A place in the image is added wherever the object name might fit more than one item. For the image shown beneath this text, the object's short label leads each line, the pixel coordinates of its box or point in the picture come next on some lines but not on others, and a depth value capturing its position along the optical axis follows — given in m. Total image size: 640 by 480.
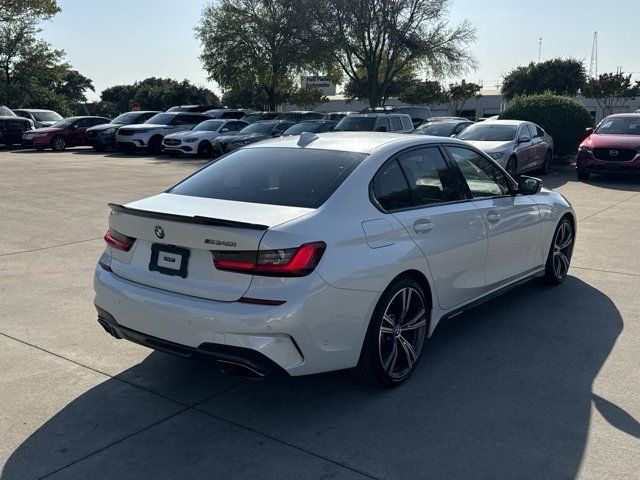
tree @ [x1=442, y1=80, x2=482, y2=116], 56.06
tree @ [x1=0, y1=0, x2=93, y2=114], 42.02
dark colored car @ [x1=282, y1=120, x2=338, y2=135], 21.42
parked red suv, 15.14
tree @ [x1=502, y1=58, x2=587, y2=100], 56.19
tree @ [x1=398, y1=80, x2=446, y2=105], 53.56
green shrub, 19.64
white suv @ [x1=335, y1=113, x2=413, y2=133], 19.03
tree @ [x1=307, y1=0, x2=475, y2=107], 33.56
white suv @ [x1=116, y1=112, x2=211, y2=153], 24.84
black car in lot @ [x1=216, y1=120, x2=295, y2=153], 22.23
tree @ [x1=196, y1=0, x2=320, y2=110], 37.11
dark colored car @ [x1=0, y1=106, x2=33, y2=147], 27.19
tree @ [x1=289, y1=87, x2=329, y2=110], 54.16
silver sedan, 14.92
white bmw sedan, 3.47
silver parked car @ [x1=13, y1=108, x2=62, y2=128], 30.50
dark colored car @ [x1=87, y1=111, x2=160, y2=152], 26.19
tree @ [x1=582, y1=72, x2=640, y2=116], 41.88
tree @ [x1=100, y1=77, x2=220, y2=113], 59.09
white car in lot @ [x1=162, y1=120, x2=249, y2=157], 23.52
